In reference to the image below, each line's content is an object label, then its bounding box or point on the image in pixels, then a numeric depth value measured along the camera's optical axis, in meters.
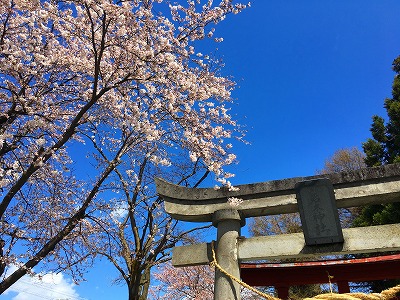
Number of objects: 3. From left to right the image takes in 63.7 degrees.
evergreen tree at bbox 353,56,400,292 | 14.83
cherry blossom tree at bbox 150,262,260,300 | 16.93
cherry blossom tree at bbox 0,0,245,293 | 5.79
